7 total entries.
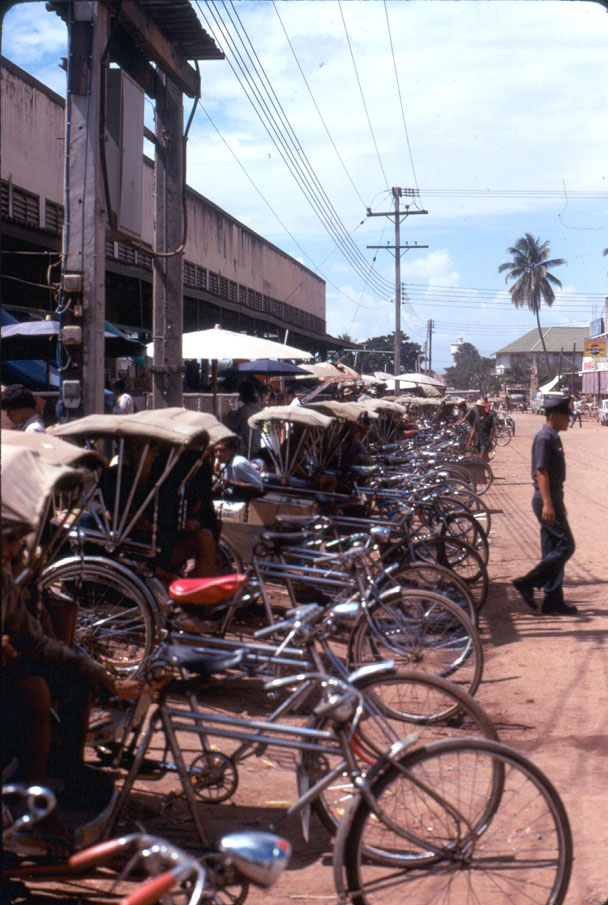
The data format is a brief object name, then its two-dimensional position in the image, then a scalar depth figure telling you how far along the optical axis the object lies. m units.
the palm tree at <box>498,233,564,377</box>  81.00
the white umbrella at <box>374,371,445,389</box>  30.31
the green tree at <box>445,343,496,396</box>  121.06
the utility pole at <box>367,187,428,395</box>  41.47
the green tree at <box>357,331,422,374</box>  85.44
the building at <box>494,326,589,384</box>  109.88
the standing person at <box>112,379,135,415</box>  14.68
